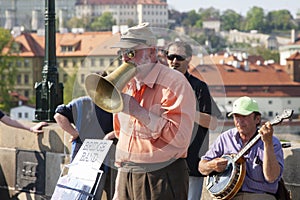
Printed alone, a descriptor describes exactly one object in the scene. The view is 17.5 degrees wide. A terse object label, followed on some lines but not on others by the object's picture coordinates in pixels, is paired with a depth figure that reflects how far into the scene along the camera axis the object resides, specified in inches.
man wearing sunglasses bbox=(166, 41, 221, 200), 238.8
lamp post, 358.6
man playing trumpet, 205.2
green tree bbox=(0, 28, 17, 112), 3727.9
